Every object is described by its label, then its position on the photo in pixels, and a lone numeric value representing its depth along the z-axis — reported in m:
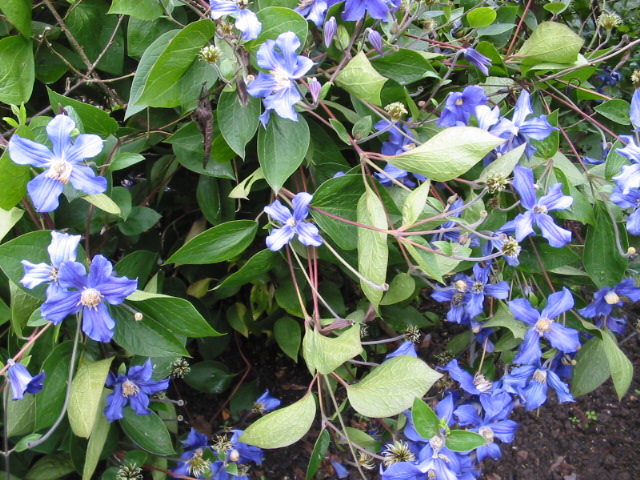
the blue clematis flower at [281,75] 0.74
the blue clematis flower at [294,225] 0.79
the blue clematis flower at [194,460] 1.05
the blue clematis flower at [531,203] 0.81
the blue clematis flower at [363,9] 0.79
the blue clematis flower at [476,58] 0.91
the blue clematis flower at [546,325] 0.89
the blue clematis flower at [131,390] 0.91
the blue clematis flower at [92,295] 0.67
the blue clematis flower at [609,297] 0.97
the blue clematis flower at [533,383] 0.95
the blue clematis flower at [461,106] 0.87
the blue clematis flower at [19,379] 0.71
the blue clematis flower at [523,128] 0.86
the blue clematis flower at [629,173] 0.82
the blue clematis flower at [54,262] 0.67
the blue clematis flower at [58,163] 0.68
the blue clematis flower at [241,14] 0.73
